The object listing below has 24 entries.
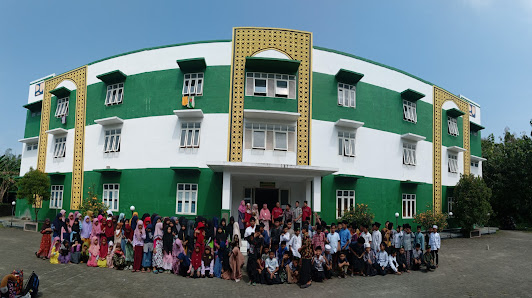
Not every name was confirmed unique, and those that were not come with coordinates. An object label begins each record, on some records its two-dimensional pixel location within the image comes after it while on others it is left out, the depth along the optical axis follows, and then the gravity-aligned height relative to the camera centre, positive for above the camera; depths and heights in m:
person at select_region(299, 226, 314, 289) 8.03 -1.99
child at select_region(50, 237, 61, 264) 9.47 -2.14
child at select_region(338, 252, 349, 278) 8.92 -2.18
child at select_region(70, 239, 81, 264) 9.49 -2.13
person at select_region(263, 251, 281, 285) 8.12 -2.16
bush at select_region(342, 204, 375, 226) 13.52 -1.22
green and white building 13.87 +2.51
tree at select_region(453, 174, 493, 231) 16.73 -0.77
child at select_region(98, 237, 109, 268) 9.27 -2.08
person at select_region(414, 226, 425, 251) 10.16 -1.65
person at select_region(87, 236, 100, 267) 9.31 -2.05
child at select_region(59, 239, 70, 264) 9.48 -2.13
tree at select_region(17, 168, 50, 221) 16.30 -0.34
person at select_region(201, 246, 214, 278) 8.52 -2.14
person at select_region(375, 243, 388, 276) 9.28 -2.12
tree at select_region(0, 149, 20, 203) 25.62 +0.56
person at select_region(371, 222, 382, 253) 9.57 -1.52
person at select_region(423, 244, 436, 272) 9.77 -2.17
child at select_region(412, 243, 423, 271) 9.80 -2.14
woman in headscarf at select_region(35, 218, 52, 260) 9.93 -1.98
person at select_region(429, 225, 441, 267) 10.09 -1.65
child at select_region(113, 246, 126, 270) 9.03 -2.17
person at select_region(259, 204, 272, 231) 11.12 -1.09
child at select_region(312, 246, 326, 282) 8.39 -2.12
